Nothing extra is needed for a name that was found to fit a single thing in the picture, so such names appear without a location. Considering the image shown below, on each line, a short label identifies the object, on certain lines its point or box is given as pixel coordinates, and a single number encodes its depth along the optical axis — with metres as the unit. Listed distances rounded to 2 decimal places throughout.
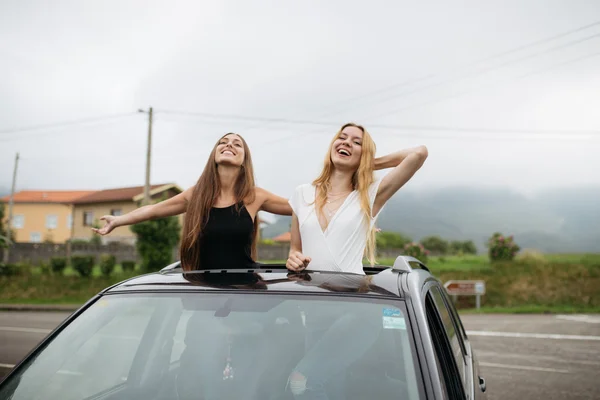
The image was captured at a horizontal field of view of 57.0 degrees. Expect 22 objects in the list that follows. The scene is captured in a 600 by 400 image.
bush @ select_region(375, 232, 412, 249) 101.56
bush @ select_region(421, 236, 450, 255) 87.66
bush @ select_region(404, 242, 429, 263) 23.06
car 1.95
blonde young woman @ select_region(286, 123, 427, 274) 2.99
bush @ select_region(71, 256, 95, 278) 24.43
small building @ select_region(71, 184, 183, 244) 48.75
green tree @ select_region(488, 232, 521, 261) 27.82
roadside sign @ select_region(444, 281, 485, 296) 19.55
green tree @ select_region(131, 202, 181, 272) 23.00
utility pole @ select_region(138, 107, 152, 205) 24.40
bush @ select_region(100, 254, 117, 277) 24.58
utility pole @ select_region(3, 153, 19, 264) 42.50
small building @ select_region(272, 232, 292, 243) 102.29
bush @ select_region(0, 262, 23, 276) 24.74
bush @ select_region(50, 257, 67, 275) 25.44
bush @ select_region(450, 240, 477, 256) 33.72
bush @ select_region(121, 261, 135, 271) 26.64
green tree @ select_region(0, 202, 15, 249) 49.30
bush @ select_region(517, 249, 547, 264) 27.02
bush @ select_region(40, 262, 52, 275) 25.73
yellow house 65.38
